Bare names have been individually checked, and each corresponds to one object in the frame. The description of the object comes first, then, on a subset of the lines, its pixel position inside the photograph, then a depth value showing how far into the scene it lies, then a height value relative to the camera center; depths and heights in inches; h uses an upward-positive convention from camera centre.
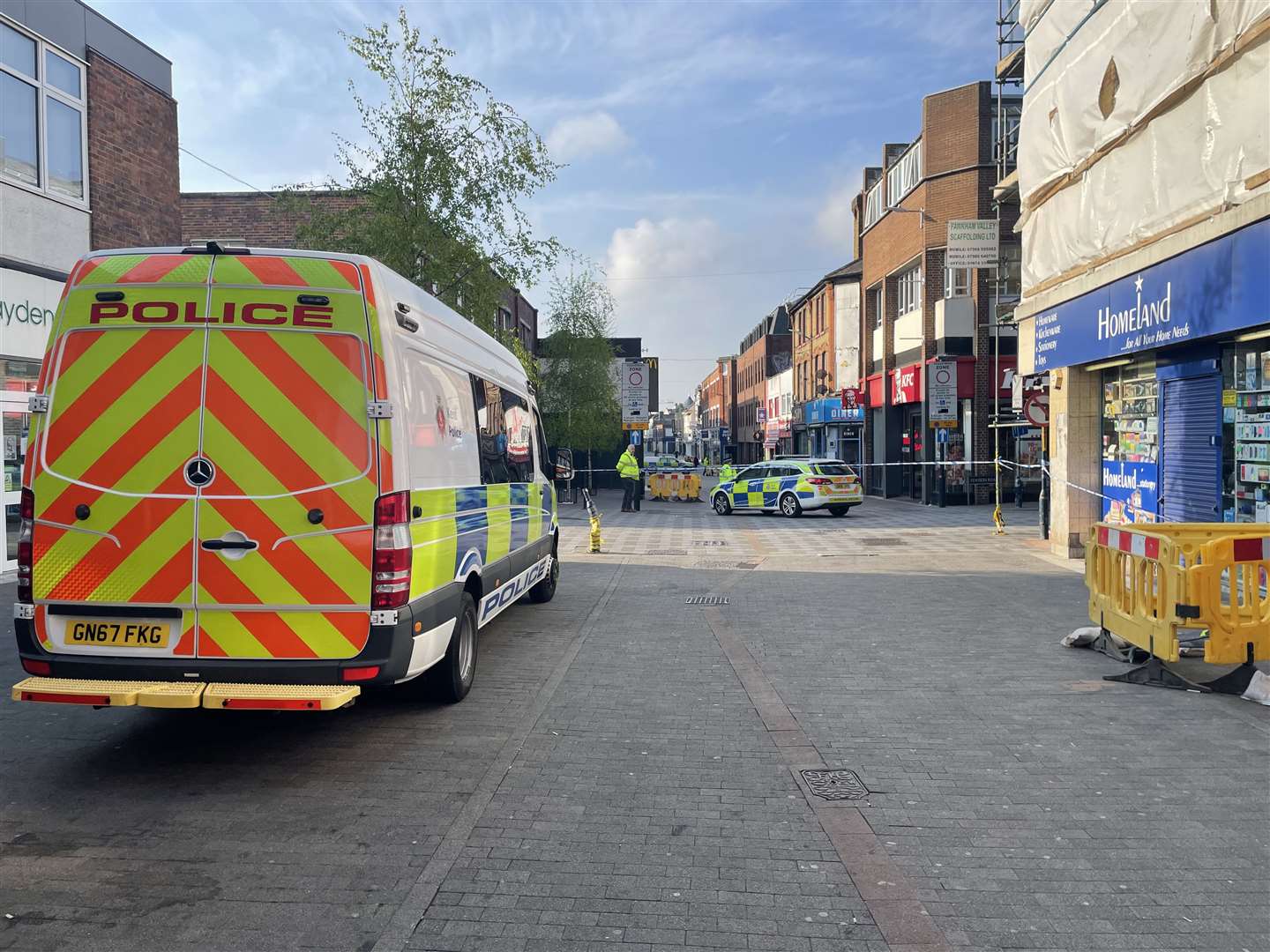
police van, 187.8 -6.0
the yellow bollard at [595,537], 646.5 -57.9
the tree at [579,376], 1414.0 +120.1
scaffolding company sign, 957.2 +212.1
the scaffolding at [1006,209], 981.2 +273.0
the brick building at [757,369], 2645.2 +248.0
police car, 956.0 -37.4
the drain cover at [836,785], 181.0 -66.5
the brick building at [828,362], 1494.8 +159.5
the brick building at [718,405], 3178.9 +213.0
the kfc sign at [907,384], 1146.9 +84.5
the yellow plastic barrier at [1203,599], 250.8 -41.1
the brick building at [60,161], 461.7 +163.1
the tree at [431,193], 604.1 +173.0
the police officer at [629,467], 1009.5 -15.1
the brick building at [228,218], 944.9 +244.4
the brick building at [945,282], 1061.8 +203.2
